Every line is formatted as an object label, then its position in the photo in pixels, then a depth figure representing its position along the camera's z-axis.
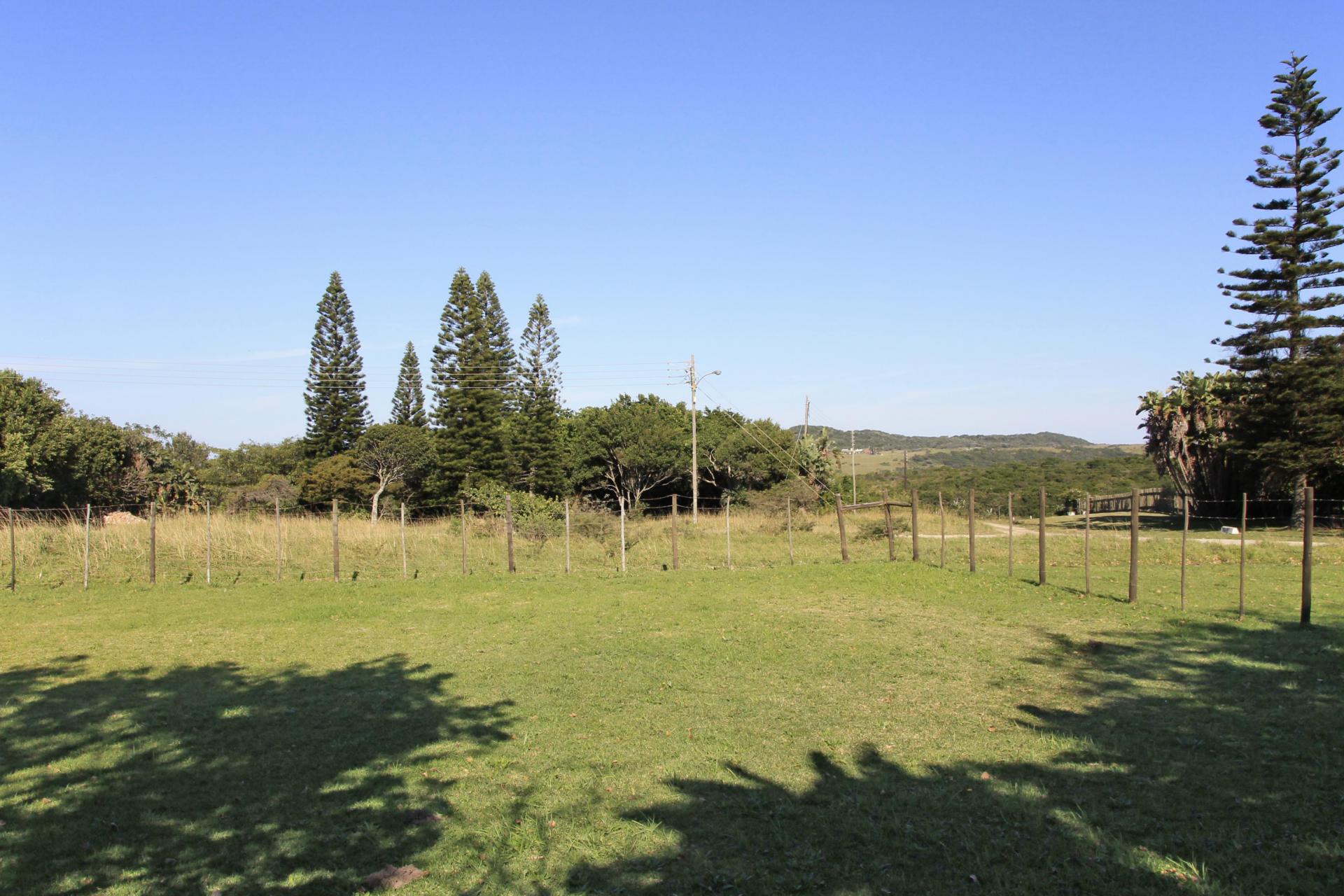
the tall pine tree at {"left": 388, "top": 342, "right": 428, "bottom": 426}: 46.28
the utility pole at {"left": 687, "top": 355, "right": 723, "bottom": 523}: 30.41
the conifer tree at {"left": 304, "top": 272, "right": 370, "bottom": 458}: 38.97
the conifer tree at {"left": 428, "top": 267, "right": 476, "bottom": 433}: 39.88
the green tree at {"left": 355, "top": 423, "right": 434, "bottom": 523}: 37.91
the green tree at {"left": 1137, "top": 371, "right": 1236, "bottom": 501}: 36.03
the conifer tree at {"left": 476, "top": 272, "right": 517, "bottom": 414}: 40.66
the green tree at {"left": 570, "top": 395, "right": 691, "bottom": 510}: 37.72
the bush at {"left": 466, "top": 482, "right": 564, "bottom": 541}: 20.31
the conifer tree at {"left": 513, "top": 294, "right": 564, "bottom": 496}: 39.22
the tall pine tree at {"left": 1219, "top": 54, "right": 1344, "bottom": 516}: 30.25
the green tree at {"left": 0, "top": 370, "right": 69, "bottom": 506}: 25.72
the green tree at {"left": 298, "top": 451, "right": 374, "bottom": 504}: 36.28
